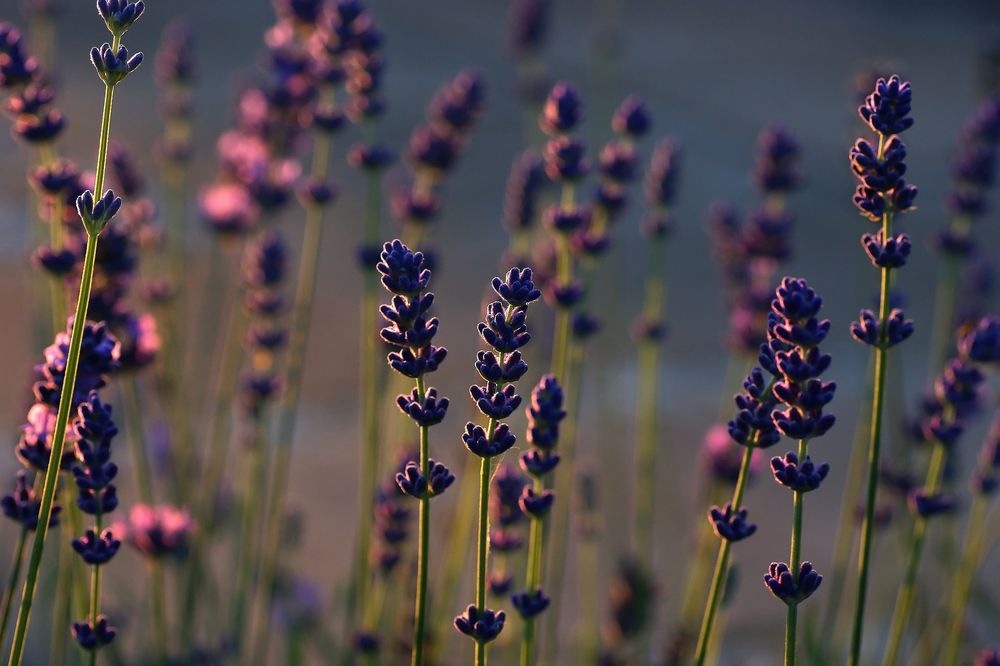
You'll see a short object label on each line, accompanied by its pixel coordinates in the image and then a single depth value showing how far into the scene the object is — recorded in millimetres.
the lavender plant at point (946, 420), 1040
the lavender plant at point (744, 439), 964
